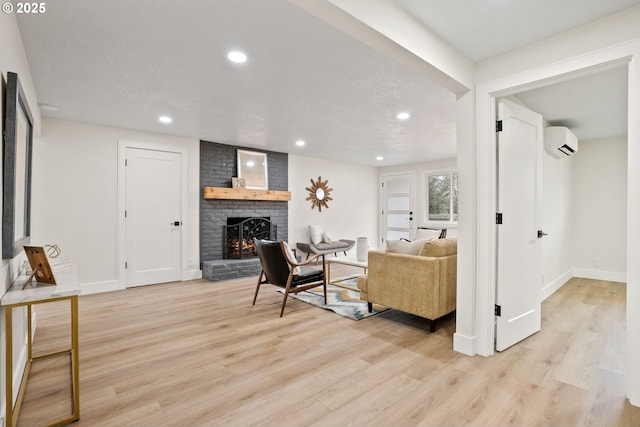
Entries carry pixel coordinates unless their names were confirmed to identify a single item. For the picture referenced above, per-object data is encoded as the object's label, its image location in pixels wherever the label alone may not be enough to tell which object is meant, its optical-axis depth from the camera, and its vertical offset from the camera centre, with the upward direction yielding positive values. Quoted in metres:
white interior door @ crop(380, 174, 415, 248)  7.90 +0.18
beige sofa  2.84 -0.62
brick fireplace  5.17 -0.02
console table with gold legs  1.49 -0.45
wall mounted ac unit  3.75 +0.89
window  7.15 +0.37
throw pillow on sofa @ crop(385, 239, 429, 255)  3.14 -0.34
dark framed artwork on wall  1.58 +0.24
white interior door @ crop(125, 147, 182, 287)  4.64 -0.05
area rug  3.40 -1.06
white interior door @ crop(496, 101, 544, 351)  2.44 -0.09
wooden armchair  3.32 -0.63
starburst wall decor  6.98 +0.45
